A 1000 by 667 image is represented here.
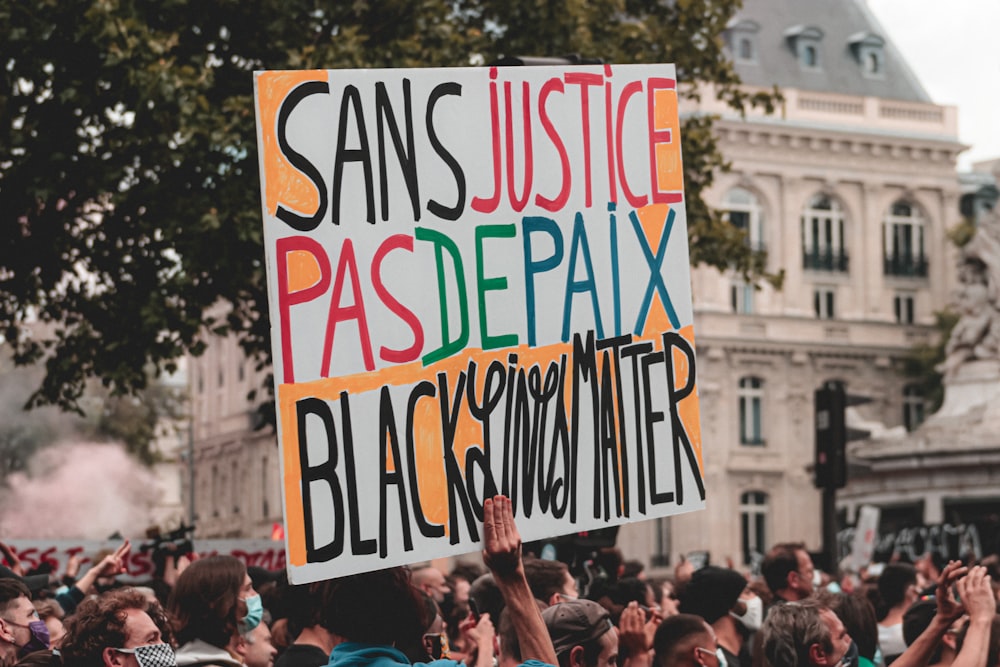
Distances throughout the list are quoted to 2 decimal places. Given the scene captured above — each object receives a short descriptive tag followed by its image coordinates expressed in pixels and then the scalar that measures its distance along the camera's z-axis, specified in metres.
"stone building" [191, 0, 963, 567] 59.34
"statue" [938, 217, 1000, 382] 36.56
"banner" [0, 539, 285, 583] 17.73
